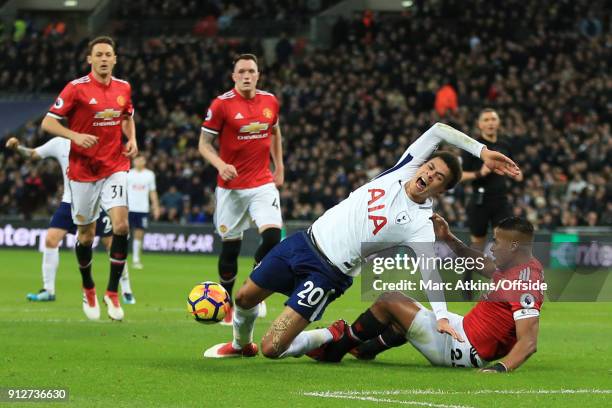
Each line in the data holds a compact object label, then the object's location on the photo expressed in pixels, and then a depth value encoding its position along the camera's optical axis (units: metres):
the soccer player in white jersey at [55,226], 14.88
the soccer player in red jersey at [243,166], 12.55
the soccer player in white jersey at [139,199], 23.86
